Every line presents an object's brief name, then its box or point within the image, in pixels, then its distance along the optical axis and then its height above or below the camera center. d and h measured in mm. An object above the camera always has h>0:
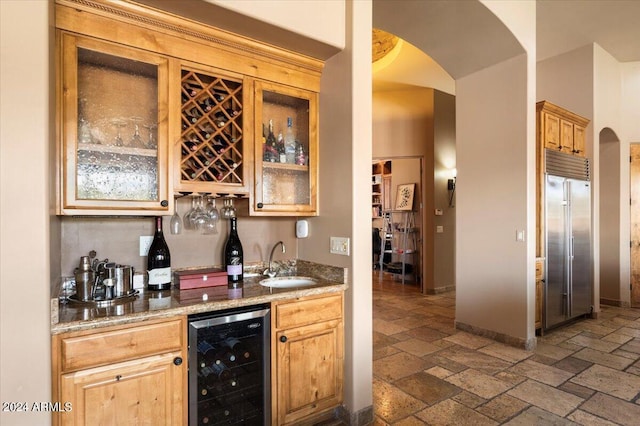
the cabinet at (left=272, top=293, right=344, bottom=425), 2059 -887
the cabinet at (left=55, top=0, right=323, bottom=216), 1773 +597
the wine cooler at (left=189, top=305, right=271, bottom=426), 1806 -833
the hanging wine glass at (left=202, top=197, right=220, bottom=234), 2379 -31
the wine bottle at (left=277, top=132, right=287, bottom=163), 2480 +449
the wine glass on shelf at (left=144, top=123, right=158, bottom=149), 1988 +434
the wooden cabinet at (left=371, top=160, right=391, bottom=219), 7621 +710
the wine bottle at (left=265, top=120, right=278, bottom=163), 2439 +469
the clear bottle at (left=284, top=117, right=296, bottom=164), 2519 +501
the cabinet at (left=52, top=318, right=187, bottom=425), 1489 -724
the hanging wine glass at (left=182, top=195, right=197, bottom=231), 2371 -43
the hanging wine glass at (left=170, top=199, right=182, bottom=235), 2293 -67
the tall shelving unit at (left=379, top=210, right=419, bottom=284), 7098 -632
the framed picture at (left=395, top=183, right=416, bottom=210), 6903 +327
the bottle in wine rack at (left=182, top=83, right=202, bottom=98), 2113 +752
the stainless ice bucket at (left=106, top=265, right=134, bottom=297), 1906 -355
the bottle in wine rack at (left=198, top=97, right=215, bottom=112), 2182 +679
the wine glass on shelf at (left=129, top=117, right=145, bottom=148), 1961 +429
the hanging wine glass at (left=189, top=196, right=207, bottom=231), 2340 -17
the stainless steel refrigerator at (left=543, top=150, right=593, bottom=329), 4027 -329
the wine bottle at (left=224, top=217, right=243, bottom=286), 2377 -295
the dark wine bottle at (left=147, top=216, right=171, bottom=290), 2119 -301
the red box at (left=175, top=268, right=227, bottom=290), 2139 -406
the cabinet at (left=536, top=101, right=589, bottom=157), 3996 +1007
